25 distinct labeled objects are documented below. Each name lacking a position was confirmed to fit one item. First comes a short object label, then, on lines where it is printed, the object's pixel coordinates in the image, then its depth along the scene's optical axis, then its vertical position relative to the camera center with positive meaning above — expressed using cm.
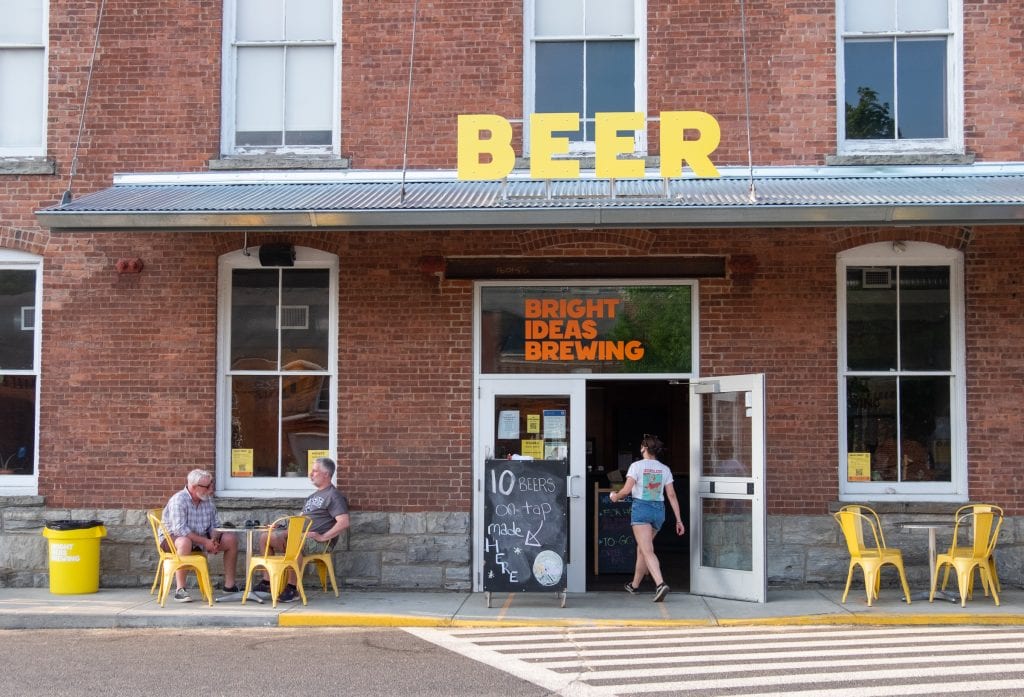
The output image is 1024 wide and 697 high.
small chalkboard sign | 1307 -162
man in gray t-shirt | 1108 -112
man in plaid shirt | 1092 -126
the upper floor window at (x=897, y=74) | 1208 +357
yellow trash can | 1141 -163
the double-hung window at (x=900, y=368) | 1170 +37
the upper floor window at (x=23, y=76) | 1252 +357
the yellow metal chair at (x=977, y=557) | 1054 -145
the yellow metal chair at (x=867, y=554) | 1060 -144
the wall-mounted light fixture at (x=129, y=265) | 1203 +140
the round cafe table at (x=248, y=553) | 1076 -151
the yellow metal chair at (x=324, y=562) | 1116 -166
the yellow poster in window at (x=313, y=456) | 1198 -62
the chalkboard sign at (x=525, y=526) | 1063 -120
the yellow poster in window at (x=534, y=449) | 1195 -52
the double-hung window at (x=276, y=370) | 1205 +30
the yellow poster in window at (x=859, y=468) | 1170 -68
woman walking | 1127 -97
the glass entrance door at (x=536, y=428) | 1184 -30
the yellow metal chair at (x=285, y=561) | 1067 -155
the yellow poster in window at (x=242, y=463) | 1209 -70
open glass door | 1088 -86
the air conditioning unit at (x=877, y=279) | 1188 +131
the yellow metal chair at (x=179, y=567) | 1076 -163
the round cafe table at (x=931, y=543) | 1059 -134
